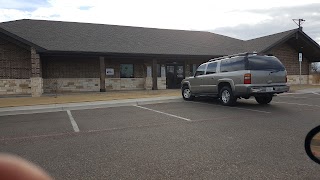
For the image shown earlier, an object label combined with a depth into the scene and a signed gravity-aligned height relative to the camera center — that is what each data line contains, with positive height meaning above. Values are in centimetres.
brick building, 1576 +189
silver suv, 885 +3
